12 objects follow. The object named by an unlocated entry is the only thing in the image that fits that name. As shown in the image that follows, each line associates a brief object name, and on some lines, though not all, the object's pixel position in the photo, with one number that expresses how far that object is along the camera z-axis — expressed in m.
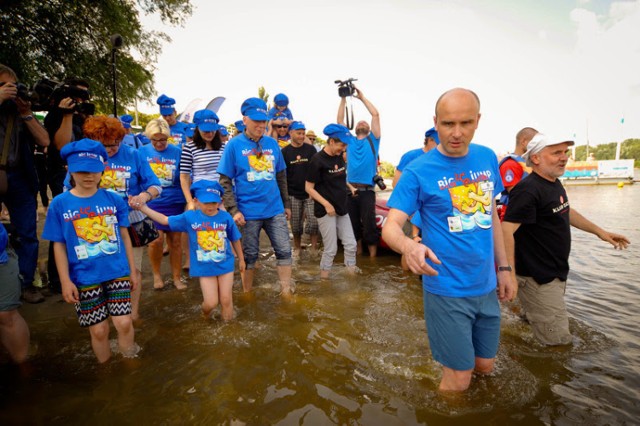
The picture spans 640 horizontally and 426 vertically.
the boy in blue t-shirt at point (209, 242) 3.72
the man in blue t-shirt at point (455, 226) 2.20
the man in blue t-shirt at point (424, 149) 5.33
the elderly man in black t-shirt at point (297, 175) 6.73
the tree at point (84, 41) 10.14
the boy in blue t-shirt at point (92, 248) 2.78
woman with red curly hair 3.46
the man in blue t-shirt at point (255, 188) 4.24
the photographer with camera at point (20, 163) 3.65
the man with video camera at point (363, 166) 6.00
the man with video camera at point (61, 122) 3.79
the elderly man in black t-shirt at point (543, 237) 3.05
